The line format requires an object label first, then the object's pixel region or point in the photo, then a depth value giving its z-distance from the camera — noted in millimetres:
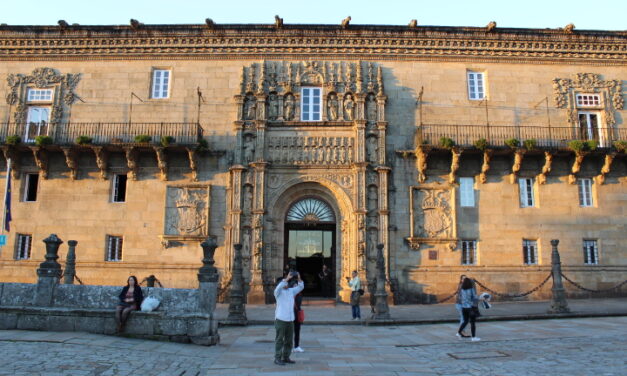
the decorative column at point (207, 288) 11398
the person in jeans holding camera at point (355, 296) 15969
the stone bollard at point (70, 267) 18078
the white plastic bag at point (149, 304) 11398
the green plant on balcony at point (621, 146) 20953
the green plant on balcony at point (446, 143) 20812
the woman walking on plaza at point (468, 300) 12344
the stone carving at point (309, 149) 21656
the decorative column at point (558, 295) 16719
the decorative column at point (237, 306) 15059
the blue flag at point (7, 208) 20070
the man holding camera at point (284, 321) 9242
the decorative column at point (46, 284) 11883
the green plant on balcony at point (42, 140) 20828
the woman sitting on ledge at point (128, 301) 11164
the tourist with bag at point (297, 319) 10484
